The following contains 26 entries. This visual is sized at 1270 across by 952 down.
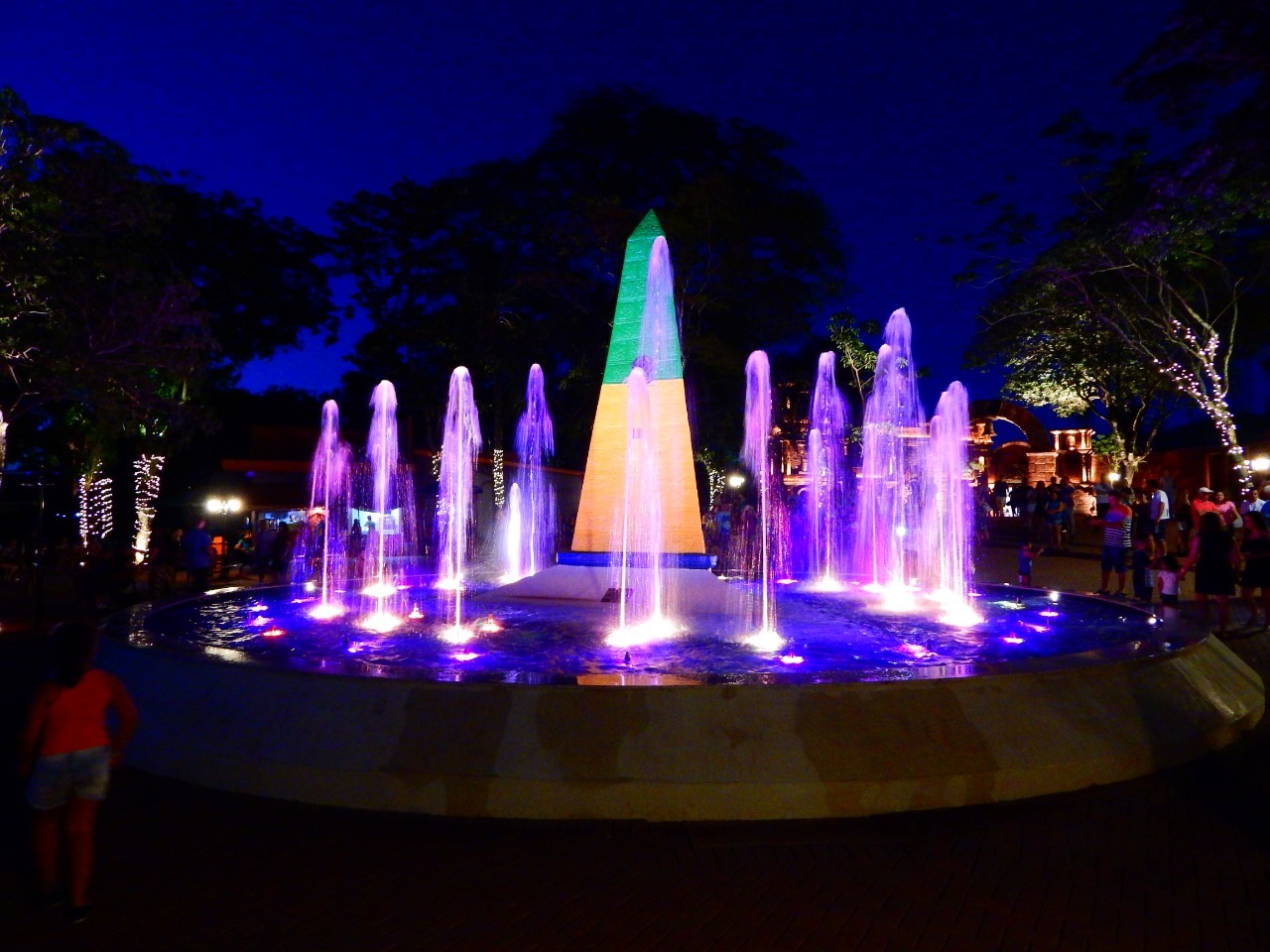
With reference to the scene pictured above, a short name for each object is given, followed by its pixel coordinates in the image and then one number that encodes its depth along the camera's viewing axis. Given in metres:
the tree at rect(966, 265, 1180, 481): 25.69
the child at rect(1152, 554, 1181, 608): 11.79
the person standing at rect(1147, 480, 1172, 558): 14.89
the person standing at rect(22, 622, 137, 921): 3.69
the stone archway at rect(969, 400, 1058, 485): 40.41
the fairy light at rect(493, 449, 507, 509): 29.25
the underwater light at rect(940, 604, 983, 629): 10.38
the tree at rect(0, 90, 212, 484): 14.55
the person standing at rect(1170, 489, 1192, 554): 18.07
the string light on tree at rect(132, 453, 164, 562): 23.70
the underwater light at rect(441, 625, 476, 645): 9.11
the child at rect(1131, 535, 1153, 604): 12.85
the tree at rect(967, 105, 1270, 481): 18.56
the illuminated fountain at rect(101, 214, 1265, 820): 4.77
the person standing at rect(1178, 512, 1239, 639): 10.18
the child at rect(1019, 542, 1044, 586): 14.81
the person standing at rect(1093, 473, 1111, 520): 23.14
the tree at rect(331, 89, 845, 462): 24.34
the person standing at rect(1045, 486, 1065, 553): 21.92
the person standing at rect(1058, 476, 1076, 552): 22.67
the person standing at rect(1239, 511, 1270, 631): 10.62
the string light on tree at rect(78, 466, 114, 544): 23.64
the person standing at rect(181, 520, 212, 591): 13.81
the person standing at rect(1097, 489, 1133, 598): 12.56
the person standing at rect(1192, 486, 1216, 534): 11.84
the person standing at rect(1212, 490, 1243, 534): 14.95
